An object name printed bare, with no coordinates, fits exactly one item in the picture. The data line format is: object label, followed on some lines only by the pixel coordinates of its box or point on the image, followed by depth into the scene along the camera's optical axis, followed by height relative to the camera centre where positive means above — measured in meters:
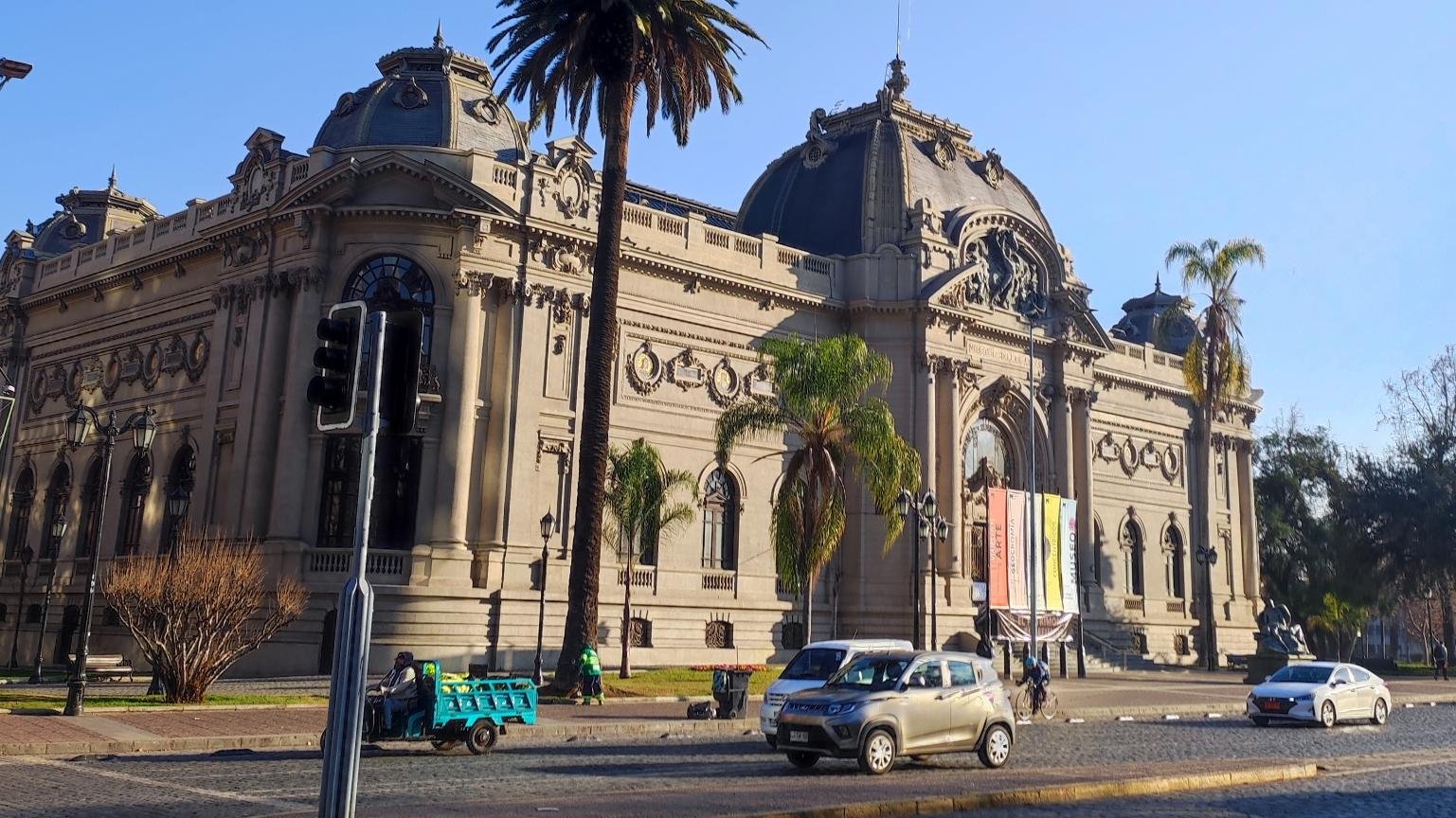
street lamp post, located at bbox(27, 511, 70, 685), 37.53 +2.81
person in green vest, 27.94 -0.89
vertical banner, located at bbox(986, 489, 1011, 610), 45.59 +3.55
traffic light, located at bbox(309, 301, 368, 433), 9.55 +1.95
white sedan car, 27.11 -0.83
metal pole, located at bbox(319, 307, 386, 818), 9.23 -0.28
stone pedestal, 42.03 -0.26
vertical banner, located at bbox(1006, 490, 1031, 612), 46.19 +3.43
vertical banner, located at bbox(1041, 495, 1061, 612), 46.91 +4.13
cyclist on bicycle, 28.12 -0.67
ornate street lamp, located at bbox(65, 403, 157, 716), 23.00 +3.67
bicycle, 28.34 -1.32
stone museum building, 37.75 +9.58
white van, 21.69 -0.41
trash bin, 25.64 -1.06
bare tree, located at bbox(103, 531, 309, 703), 25.55 +0.11
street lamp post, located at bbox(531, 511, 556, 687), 32.22 +0.60
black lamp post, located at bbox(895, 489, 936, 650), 30.59 +3.33
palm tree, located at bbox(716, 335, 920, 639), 31.58 +5.04
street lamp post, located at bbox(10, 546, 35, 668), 44.50 +0.07
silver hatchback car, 16.25 -0.92
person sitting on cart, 18.66 -0.91
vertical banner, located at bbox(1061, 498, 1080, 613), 47.31 +3.40
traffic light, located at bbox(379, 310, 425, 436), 9.94 +2.01
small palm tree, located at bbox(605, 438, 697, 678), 35.00 +3.85
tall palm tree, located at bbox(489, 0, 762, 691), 28.44 +13.70
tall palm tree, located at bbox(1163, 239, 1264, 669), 51.16 +12.93
